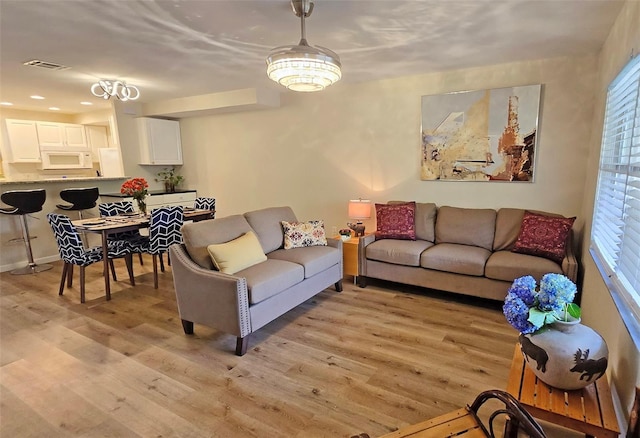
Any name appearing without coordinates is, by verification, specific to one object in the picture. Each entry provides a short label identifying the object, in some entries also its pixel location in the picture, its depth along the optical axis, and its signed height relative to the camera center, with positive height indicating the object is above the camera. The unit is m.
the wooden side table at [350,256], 3.88 -1.02
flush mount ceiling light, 3.94 +0.93
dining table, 3.57 -0.57
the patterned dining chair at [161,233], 3.88 -0.72
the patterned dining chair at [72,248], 3.54 -0.79
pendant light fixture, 2.11 +0.63
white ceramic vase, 1.40 -0.79
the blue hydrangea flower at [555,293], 1.42 -0.55
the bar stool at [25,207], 4.25 -0.43
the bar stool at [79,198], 4.69 -0.37
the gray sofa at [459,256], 3.08 -0.89
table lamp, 4.22 -0.57
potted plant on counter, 6.39 -0.17
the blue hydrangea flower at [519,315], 1.46 -0.65
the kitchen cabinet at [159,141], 5.86 +0.49
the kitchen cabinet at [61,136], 6.32 +0.67
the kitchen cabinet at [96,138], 7.10 +0.68
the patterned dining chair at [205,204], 4.95 -0.51
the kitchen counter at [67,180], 4.55 -0.12
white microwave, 6.26 +0.22
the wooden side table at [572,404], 1.32 -0.98
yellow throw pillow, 2.77 -0.71
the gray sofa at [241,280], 2.56 -0.90
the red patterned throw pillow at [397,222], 3.90 -0.66
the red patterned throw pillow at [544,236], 3.06 -0.69
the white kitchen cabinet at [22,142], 5.97 +0.54
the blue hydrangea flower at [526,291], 1.50 -0.56
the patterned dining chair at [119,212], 4.25 -0.53
